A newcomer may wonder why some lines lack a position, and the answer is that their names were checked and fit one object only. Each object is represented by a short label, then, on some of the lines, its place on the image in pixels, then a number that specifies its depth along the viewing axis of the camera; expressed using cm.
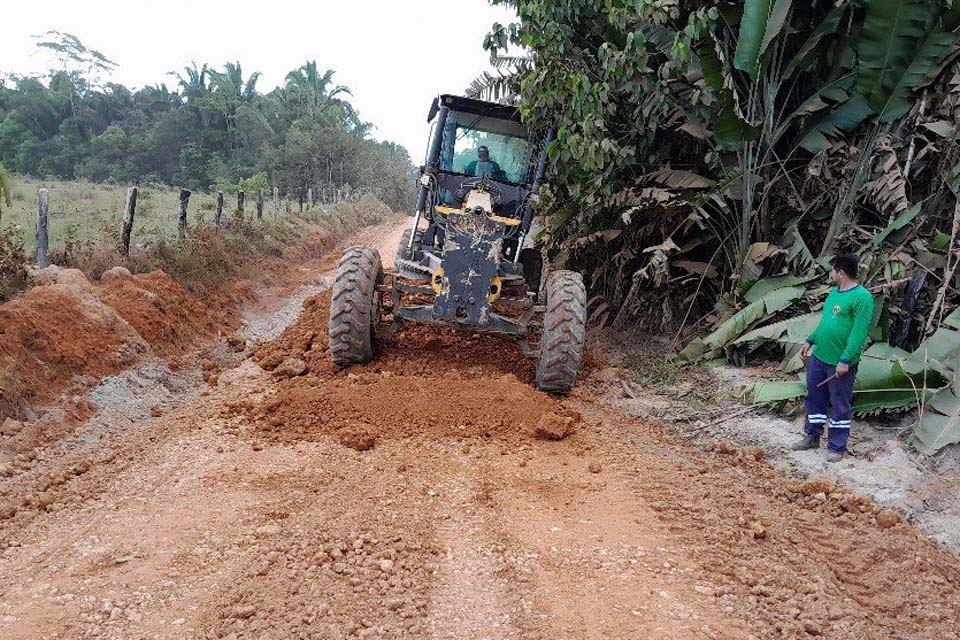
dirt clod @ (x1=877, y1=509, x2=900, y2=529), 409
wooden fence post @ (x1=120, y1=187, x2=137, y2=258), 941
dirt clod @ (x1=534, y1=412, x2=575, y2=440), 541
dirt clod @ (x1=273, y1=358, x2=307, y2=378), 667
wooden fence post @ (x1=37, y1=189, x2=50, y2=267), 777
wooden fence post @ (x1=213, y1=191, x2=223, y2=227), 1328
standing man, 480
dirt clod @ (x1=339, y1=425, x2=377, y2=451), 501
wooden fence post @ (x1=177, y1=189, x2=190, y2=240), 1135
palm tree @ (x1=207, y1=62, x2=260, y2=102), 4028
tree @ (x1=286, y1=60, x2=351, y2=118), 4241
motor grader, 634
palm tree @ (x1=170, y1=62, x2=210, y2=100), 4169
